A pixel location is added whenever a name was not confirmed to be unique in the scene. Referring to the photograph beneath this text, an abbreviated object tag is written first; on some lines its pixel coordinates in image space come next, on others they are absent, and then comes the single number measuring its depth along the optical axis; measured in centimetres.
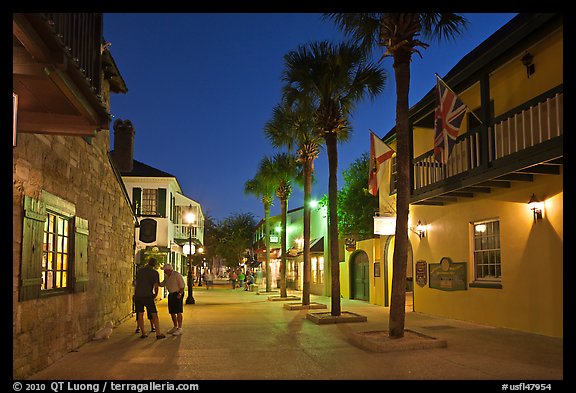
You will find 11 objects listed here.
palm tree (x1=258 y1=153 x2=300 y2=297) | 2709
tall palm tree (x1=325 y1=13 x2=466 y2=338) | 1012
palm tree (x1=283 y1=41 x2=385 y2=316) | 1480
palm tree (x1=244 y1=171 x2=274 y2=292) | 3003
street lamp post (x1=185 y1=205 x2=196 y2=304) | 2289
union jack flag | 1165
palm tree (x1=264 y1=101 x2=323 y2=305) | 1905
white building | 2752
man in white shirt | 1243
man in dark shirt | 1198
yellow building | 1049
